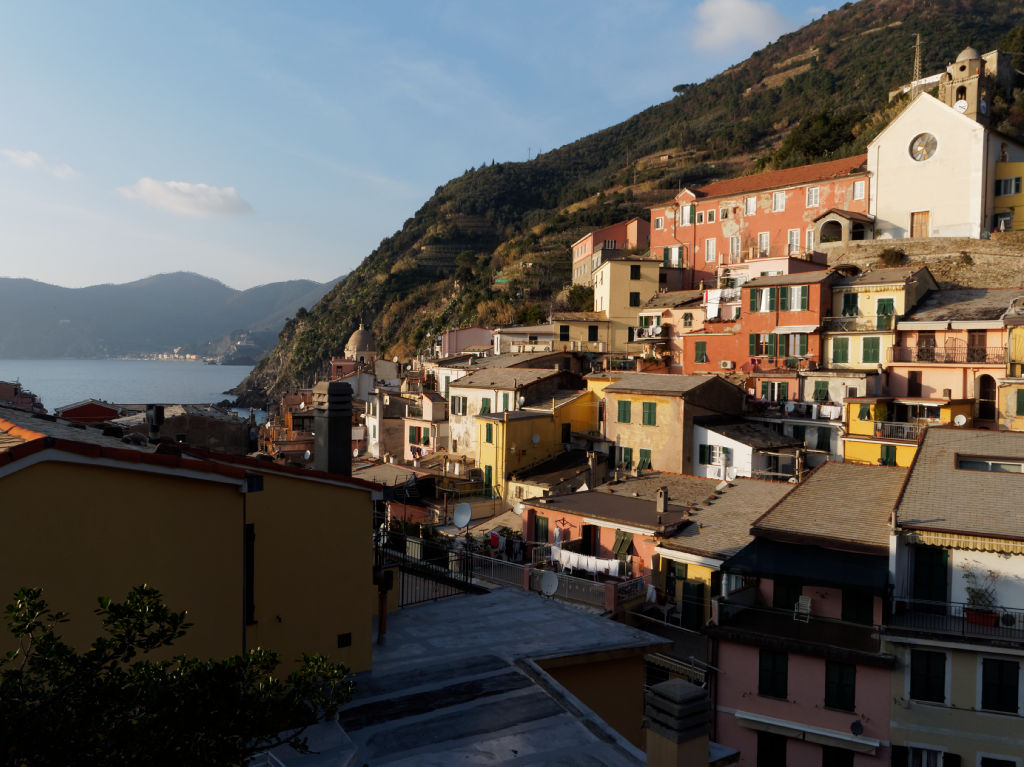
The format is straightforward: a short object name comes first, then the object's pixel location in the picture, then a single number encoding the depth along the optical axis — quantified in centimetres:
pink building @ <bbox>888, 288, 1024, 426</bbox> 3195
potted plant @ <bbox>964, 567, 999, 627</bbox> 1586
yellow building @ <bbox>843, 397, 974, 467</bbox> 2995
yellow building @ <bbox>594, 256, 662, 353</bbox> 5012
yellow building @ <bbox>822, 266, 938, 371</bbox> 3509
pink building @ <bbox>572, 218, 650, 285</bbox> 6769
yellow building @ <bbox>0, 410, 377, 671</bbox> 695
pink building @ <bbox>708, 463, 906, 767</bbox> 1616
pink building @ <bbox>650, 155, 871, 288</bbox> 4853
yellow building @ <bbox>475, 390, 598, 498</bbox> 3522
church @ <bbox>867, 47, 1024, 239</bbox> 4272
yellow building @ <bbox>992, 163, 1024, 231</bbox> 4266
